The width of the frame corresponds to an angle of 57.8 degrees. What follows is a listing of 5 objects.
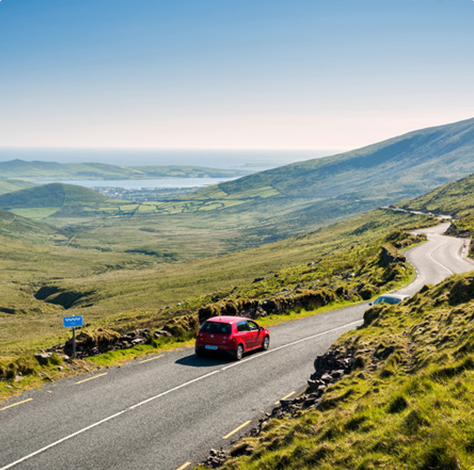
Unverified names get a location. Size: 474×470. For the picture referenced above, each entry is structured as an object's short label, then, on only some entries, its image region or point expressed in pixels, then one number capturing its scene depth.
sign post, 20.88
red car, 22.75
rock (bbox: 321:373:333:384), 16.32
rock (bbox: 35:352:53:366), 19.62
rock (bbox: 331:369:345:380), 16.70
